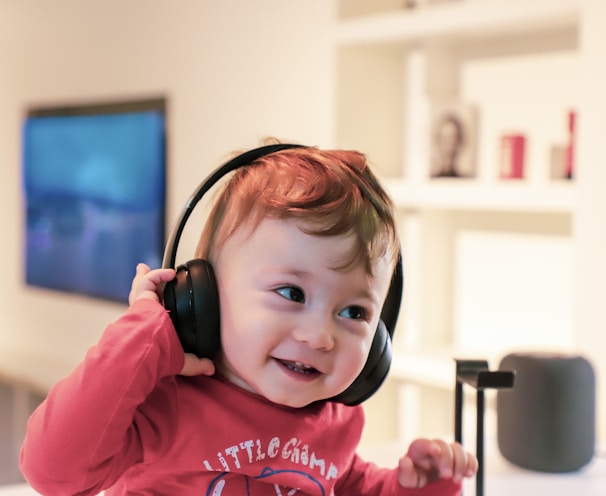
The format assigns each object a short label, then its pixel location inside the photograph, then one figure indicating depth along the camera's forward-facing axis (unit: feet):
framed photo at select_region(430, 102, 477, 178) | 8.46
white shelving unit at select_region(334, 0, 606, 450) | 7.82
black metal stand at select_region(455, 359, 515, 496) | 3.03
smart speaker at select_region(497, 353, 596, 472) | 4.74
